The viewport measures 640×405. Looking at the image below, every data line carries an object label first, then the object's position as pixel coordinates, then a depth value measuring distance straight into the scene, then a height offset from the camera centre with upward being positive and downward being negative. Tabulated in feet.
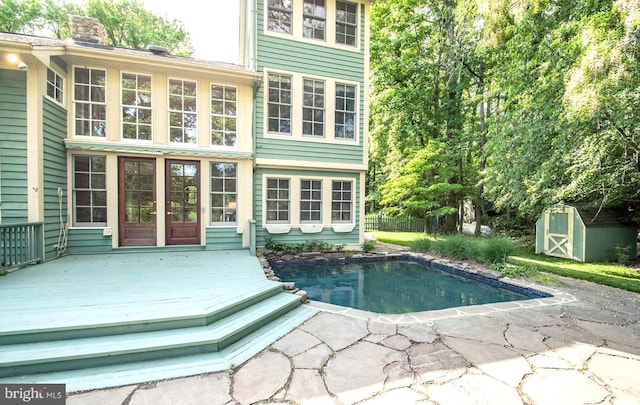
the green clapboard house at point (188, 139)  16.55 +4.42
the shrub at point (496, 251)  21.27 -3.83
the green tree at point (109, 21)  50.55 +33.68
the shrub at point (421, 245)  27.12 -4.42
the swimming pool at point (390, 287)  15.49 -5.67
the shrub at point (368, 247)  27.48 -4.65
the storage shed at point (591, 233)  25.08 -2.98
